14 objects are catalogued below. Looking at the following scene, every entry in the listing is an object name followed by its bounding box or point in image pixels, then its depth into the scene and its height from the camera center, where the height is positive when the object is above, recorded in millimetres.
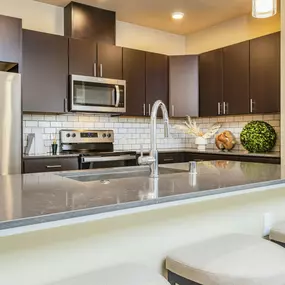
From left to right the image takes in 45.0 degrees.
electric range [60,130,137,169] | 3730 -113
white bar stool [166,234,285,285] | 1271 -490
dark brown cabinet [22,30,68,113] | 3631 +733
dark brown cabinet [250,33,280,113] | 3795 +750
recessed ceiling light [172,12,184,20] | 4438 +1630
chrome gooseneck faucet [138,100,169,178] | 1735 -36
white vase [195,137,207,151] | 4672 -47
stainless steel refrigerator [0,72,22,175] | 3146 +152
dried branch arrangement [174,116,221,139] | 4688 +145
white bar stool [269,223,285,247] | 1832 -511
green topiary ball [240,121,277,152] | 4020 +29
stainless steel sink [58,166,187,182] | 1979 -204
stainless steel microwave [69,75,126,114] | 3852 +522
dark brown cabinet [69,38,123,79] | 3916 +949
